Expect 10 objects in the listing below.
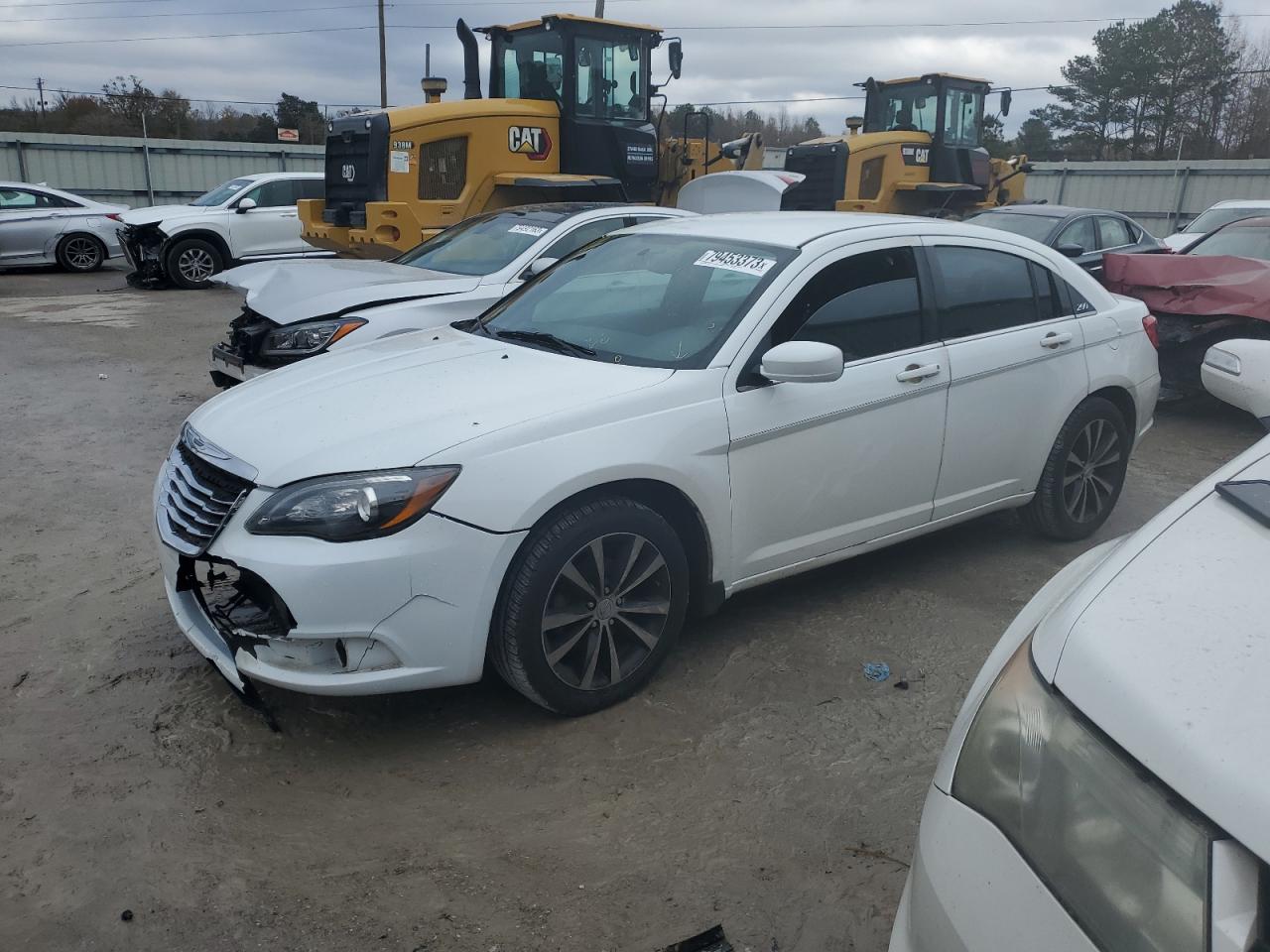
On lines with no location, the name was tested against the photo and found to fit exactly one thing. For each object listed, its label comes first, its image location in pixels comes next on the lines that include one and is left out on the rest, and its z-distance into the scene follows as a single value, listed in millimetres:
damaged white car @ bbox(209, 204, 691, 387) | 6621
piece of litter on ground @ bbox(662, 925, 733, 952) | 2596
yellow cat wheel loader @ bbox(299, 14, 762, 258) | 10734
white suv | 15102
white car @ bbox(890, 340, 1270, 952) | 1320
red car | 7691
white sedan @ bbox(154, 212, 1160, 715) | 3213
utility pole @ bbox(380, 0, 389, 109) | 37312
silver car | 16469
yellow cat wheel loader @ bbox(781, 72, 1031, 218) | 13953
